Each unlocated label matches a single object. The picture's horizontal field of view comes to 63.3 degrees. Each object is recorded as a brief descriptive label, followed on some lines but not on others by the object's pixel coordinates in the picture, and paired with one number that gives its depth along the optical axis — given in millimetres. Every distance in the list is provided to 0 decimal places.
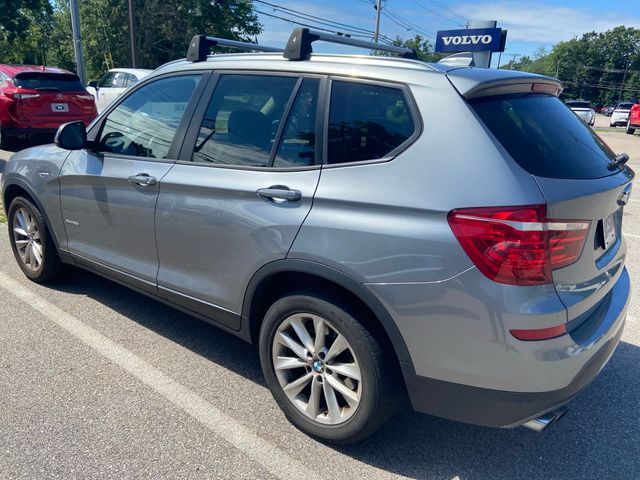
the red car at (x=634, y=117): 26159
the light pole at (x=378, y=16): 42262
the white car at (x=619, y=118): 40647
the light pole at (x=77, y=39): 17453
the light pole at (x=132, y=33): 21078
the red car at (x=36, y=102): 10508
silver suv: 2006
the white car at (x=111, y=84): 14633
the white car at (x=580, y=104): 33562
